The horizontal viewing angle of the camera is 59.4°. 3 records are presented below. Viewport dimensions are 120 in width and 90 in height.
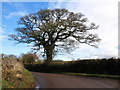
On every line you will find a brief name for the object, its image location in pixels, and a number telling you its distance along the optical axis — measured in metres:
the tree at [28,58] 29.91
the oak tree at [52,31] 19.97
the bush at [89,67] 11.40
